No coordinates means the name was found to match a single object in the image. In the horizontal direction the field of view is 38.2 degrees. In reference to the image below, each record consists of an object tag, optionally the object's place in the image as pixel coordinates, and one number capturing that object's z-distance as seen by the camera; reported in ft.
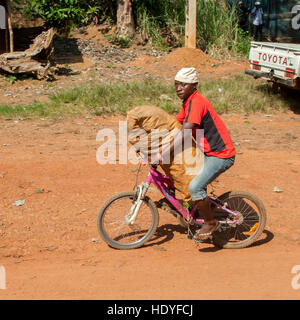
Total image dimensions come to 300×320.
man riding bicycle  12.92
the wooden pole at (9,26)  41.47
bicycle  14.33
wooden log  37.06
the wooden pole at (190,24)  42.52
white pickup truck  30.58
